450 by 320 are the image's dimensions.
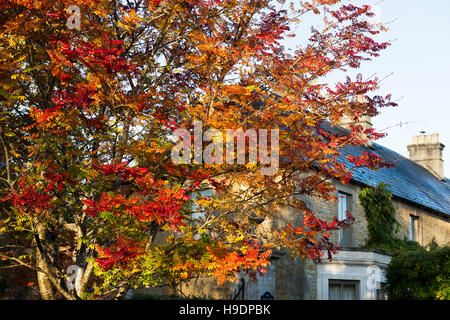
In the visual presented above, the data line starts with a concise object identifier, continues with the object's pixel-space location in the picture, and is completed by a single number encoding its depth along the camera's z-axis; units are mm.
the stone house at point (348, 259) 17062
